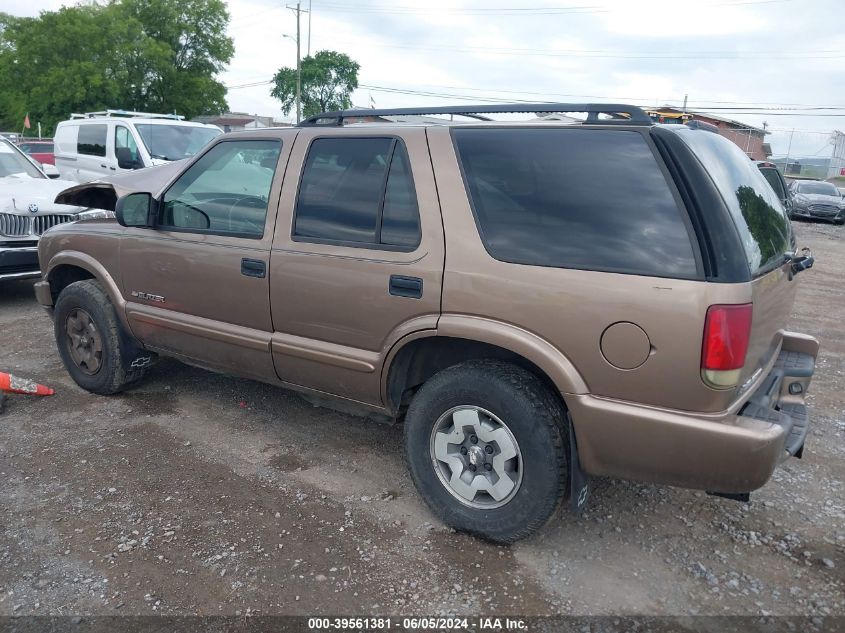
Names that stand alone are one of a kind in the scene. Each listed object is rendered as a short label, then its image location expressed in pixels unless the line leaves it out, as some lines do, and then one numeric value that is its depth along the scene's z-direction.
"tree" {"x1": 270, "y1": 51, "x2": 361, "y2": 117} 66.75
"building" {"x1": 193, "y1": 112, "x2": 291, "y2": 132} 45.98
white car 6.93
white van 10.78
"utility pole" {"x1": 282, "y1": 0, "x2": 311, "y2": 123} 44.46
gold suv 2.54
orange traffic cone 4.58
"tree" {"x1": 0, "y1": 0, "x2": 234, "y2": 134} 41.59
